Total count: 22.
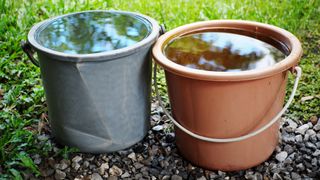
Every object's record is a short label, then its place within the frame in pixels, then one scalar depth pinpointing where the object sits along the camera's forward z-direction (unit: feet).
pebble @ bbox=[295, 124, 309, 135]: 8.13
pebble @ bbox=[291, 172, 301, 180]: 7.05
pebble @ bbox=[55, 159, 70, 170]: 7.46
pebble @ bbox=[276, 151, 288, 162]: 7.45
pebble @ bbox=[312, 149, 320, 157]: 7.55
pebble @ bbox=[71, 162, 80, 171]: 7.45
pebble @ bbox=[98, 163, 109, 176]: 7.38
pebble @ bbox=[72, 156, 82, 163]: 7.58
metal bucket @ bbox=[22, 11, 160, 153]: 6.75
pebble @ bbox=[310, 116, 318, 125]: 8.35
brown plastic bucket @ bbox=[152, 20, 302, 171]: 6.23
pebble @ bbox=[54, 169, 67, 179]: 7.28
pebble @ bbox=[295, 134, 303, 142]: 7.92
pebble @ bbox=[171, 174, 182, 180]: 7.18
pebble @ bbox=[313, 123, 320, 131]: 8.18
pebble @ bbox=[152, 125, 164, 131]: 8.41
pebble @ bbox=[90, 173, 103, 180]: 7.29
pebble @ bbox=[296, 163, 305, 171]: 7.24
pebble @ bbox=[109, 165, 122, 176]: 7.37
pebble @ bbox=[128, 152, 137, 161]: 7.66
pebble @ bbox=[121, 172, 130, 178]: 7.32
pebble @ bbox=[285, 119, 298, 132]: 8.23
